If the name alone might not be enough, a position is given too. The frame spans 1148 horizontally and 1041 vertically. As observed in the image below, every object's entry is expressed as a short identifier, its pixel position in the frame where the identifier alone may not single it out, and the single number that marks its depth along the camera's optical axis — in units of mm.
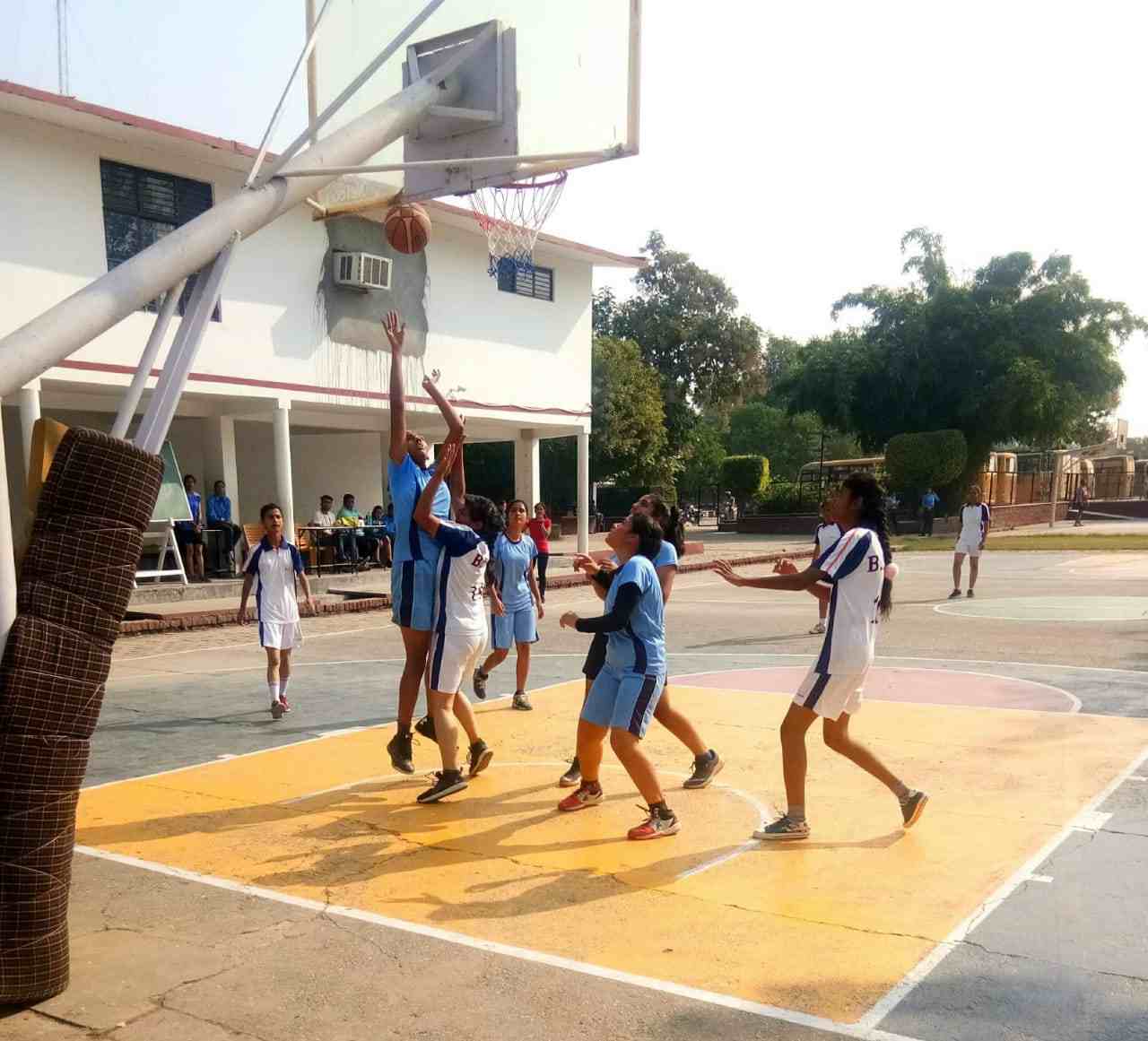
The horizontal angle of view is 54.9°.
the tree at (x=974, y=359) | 41062
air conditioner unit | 20766
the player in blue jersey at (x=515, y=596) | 9461
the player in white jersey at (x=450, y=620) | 6516
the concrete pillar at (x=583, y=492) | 25969
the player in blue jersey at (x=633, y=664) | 5785
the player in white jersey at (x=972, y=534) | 18531
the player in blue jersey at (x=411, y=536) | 6793
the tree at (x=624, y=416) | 39750
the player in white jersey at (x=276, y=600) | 9367
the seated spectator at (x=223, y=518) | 21203
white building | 16484
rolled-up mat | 4027
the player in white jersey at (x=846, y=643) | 5637
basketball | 9297
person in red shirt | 16297
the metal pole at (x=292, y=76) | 5992
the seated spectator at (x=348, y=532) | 22781
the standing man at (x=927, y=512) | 38800
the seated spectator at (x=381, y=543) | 23891
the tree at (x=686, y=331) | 53125
